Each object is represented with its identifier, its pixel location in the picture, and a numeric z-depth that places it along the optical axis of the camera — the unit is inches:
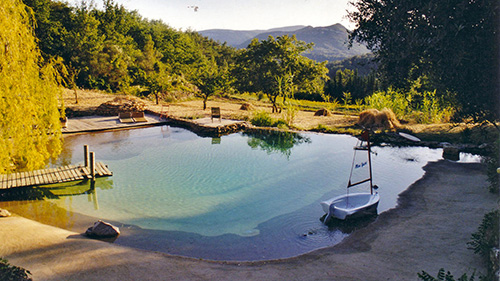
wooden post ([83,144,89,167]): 575.5
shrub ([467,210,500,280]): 284.4
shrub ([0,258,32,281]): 232.6
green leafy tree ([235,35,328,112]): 1214.9
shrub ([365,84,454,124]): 995.3
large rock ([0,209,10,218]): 401.8
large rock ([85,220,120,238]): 376.8
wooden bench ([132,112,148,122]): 1039.6
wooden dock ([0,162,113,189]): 498.3
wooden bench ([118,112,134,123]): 1025.5
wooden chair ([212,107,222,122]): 1032.8
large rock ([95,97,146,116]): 1107.3
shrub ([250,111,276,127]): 1027.3
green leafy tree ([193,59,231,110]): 1239.5
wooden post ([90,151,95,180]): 550.6
